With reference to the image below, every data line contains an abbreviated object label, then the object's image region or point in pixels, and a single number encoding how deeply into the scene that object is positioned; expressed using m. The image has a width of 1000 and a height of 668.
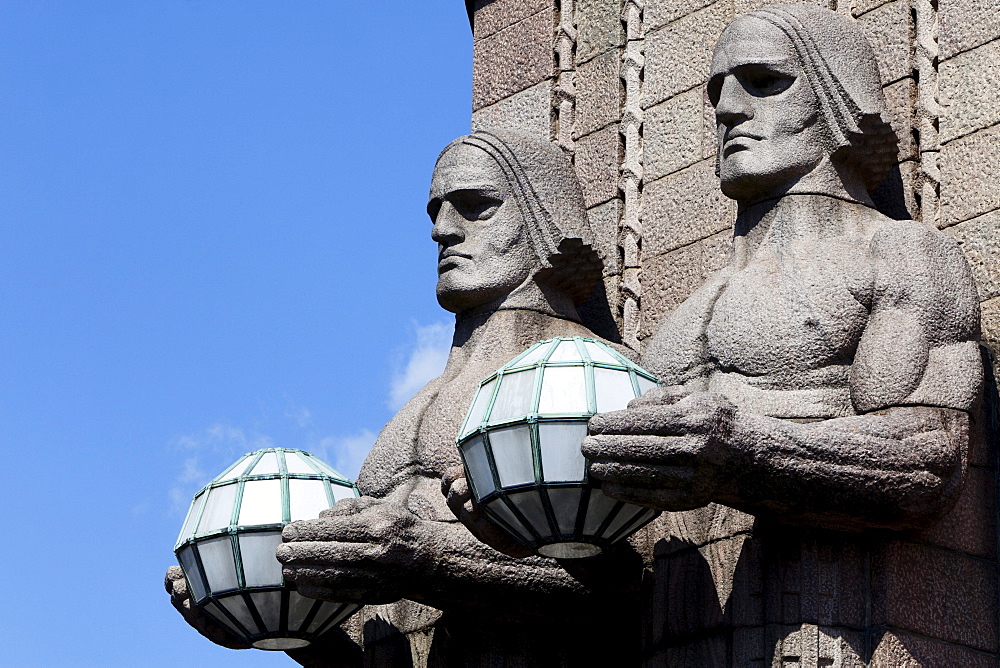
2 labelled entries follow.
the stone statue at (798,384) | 14.21
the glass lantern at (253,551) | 16.76
